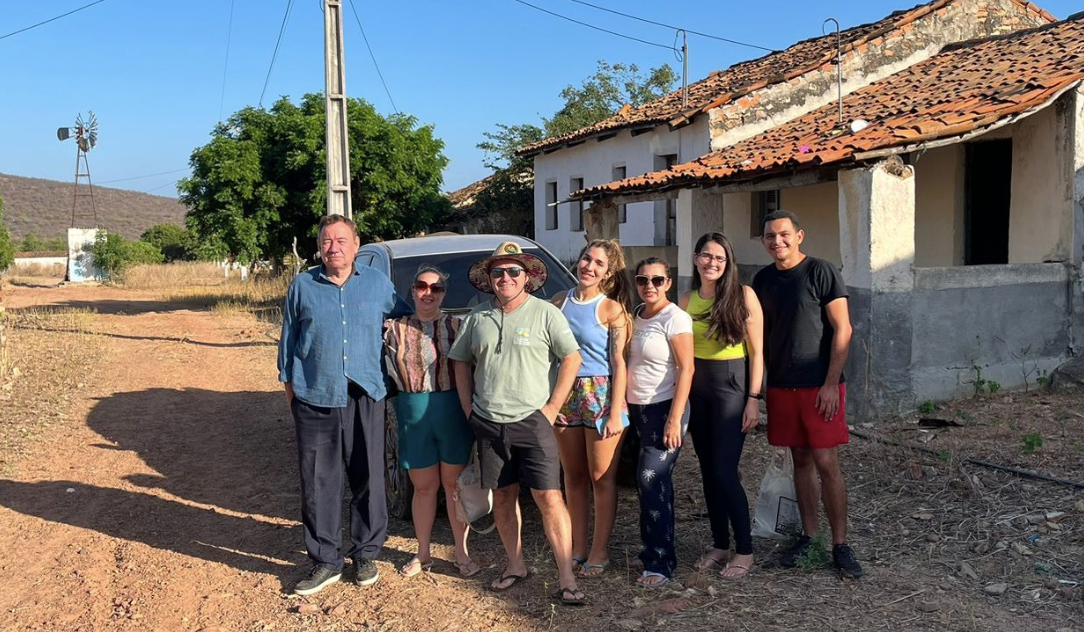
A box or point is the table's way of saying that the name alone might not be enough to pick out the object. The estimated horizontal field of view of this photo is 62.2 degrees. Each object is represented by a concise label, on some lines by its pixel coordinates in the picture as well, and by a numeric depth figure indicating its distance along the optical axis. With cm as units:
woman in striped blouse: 425
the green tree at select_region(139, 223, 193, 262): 4850
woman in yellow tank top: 411
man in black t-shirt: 415
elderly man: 426
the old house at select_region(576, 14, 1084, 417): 781
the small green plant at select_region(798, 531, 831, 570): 436
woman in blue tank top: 411
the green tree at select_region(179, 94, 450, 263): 2050
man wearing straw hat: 398
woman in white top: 405
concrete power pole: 1184
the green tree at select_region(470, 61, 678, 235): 2458
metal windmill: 5047
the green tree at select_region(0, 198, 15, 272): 3261
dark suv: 578
